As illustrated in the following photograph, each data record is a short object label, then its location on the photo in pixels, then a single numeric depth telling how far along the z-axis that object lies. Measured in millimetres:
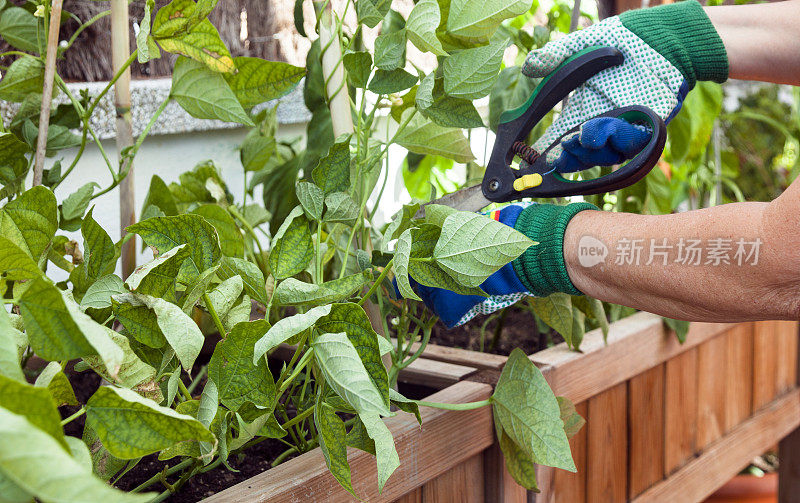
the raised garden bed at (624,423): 504
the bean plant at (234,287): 271
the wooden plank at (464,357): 671
